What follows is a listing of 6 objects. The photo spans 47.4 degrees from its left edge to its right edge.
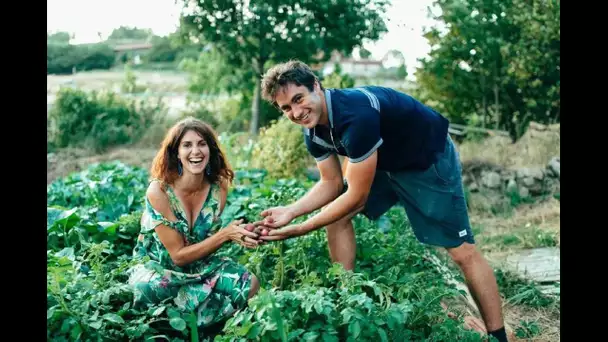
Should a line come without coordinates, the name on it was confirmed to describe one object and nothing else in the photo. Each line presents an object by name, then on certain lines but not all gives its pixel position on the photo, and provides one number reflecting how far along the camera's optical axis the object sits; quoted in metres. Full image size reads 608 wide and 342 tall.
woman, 3.38
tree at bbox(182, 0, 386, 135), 11.44
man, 3.18
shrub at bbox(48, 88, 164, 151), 12.23
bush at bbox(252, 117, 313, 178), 7.72
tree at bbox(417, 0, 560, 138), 10.55
